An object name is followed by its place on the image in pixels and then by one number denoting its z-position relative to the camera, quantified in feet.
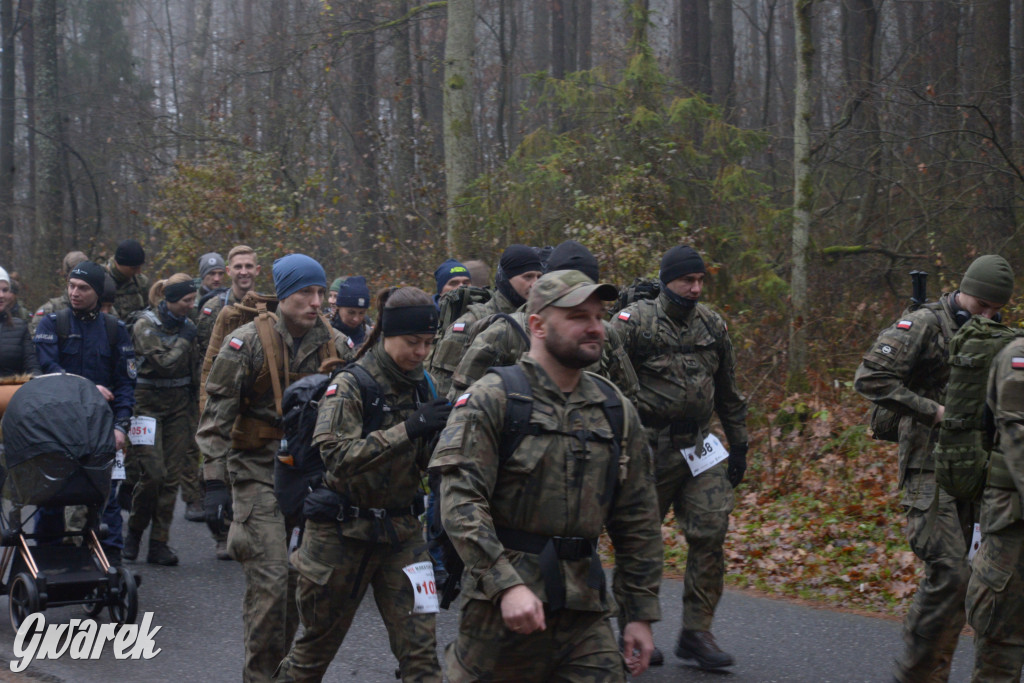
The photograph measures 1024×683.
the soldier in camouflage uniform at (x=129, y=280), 34.35
